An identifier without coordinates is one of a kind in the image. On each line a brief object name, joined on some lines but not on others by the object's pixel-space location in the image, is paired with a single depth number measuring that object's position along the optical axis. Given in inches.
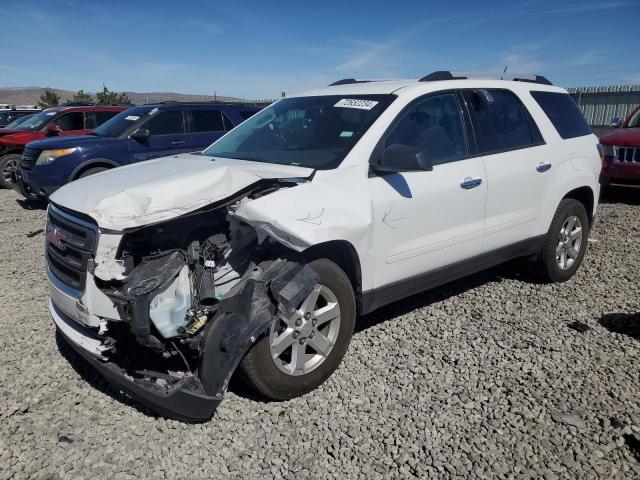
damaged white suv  111.3
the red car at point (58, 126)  437.6
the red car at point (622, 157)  343.3
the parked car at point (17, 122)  491.5
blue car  334.3
